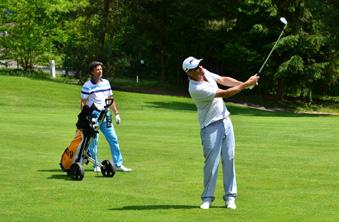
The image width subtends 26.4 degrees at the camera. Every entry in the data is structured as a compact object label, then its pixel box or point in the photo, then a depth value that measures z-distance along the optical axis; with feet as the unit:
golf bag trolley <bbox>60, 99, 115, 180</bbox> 44.73
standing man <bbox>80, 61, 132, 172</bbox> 46.39
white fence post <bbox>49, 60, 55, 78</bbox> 224.49
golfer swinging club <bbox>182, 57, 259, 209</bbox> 33.48
